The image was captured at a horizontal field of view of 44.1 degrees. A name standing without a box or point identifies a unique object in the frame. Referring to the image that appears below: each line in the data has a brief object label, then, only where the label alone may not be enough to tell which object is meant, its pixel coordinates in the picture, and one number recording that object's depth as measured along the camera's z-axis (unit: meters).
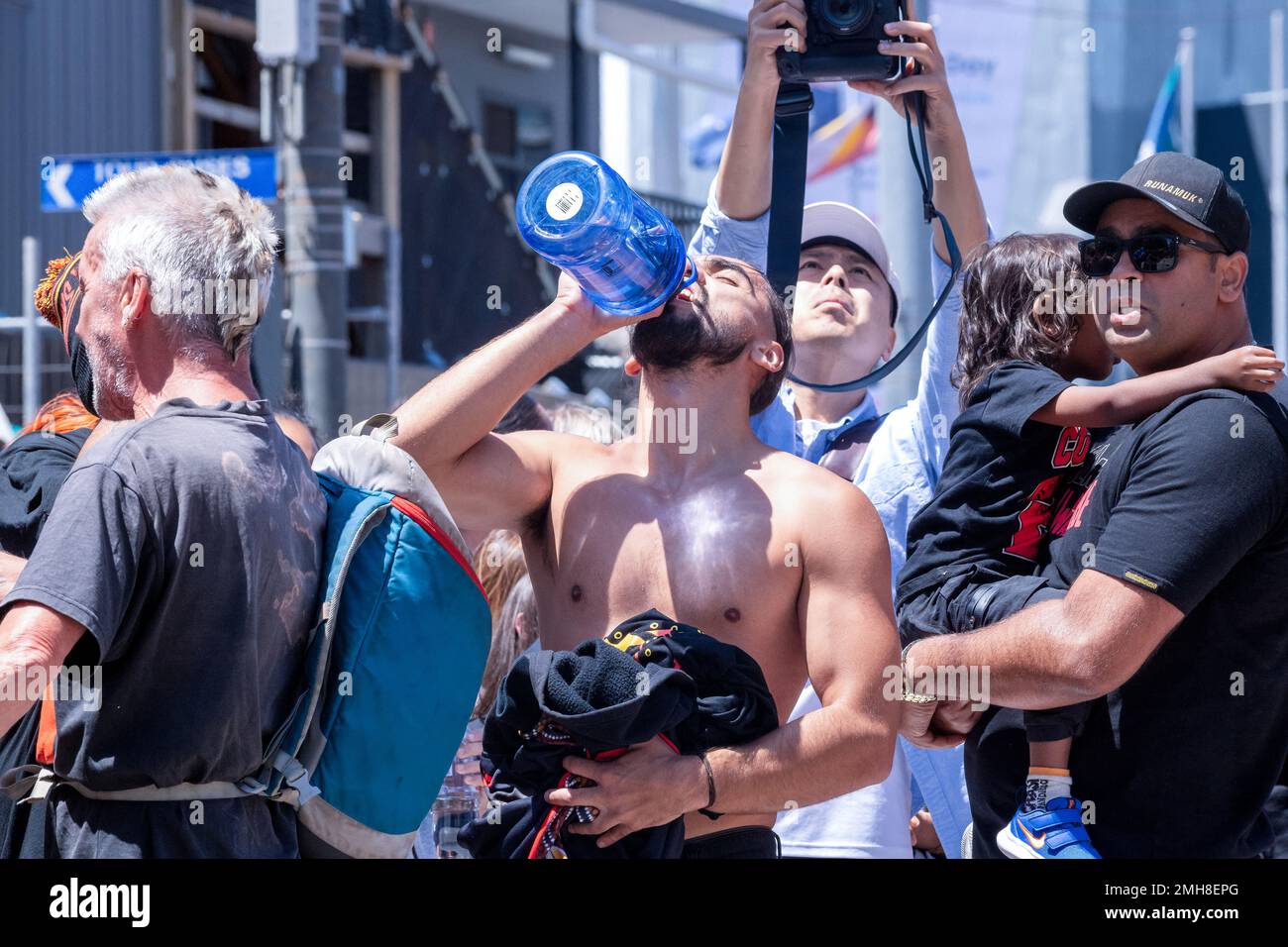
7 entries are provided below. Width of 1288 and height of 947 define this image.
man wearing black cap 2.63
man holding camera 3.38
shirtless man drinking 2.71
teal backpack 2.61
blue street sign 6.53
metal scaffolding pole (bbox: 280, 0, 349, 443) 7.11
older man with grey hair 2.33
